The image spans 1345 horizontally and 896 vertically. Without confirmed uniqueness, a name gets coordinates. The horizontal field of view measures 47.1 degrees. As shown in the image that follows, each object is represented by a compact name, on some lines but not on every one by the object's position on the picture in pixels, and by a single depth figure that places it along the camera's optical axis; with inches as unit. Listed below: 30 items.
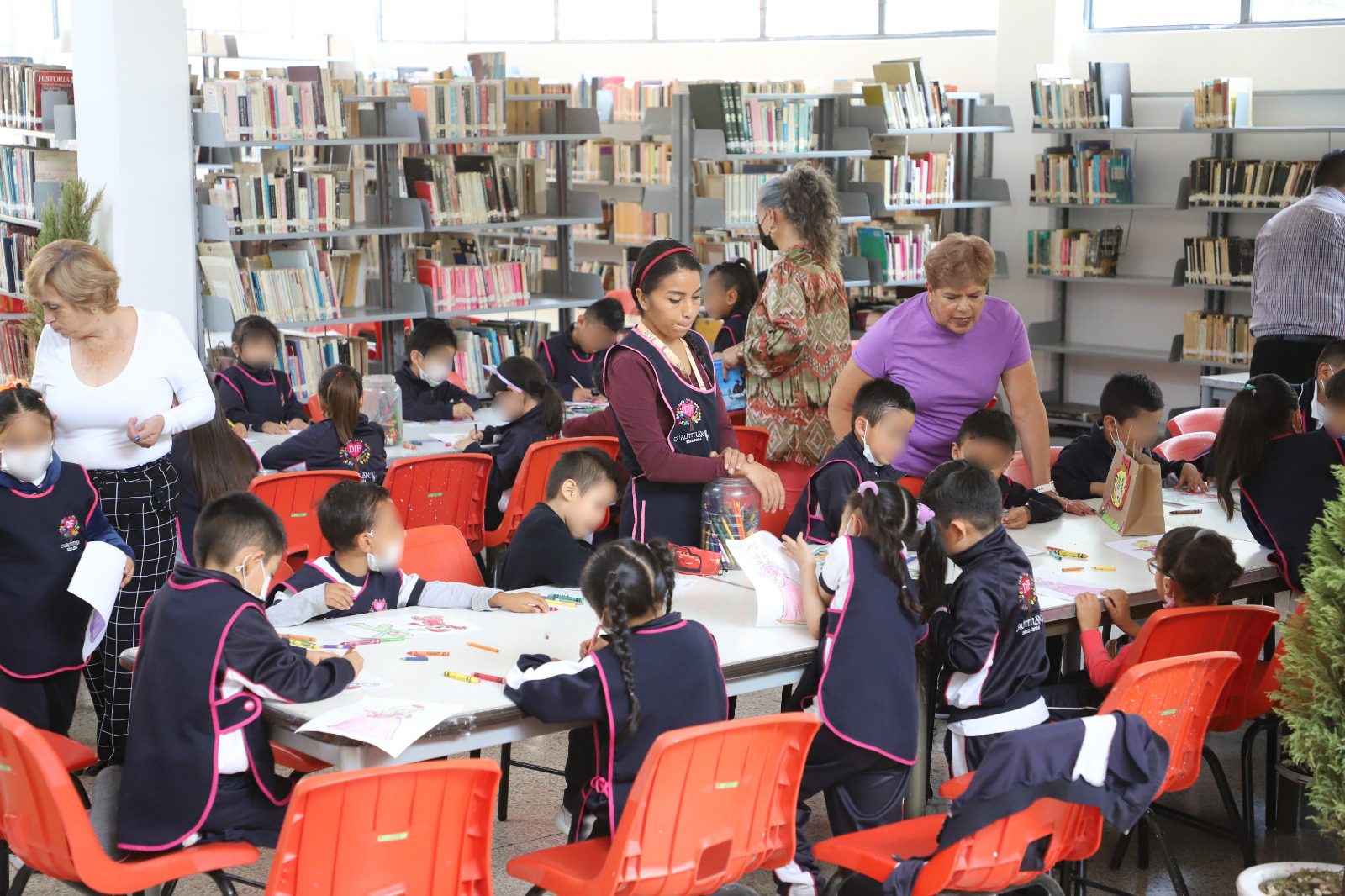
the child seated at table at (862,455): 142.7
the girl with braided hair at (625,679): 101.7
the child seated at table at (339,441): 194.7
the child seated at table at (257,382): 233.6
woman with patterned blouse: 186.9
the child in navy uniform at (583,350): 254.4
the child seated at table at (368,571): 128.7
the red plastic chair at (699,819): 95.4
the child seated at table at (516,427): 207.8
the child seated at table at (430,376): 242.4
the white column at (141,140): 248.7
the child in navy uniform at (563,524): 137.6
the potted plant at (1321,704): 106.4
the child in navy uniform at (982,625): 120.1
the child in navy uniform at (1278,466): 147.6
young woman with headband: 133.7
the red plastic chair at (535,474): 195.8
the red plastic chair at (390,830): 88.1
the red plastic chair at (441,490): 186.9
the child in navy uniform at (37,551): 131.0
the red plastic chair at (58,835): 93.6
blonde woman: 138.8
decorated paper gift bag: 156.8
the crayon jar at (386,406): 214.5
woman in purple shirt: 158.7
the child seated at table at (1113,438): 178.2
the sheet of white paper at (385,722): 96.0
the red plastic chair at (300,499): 177.3
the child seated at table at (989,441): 153.4
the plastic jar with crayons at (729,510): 136.6
